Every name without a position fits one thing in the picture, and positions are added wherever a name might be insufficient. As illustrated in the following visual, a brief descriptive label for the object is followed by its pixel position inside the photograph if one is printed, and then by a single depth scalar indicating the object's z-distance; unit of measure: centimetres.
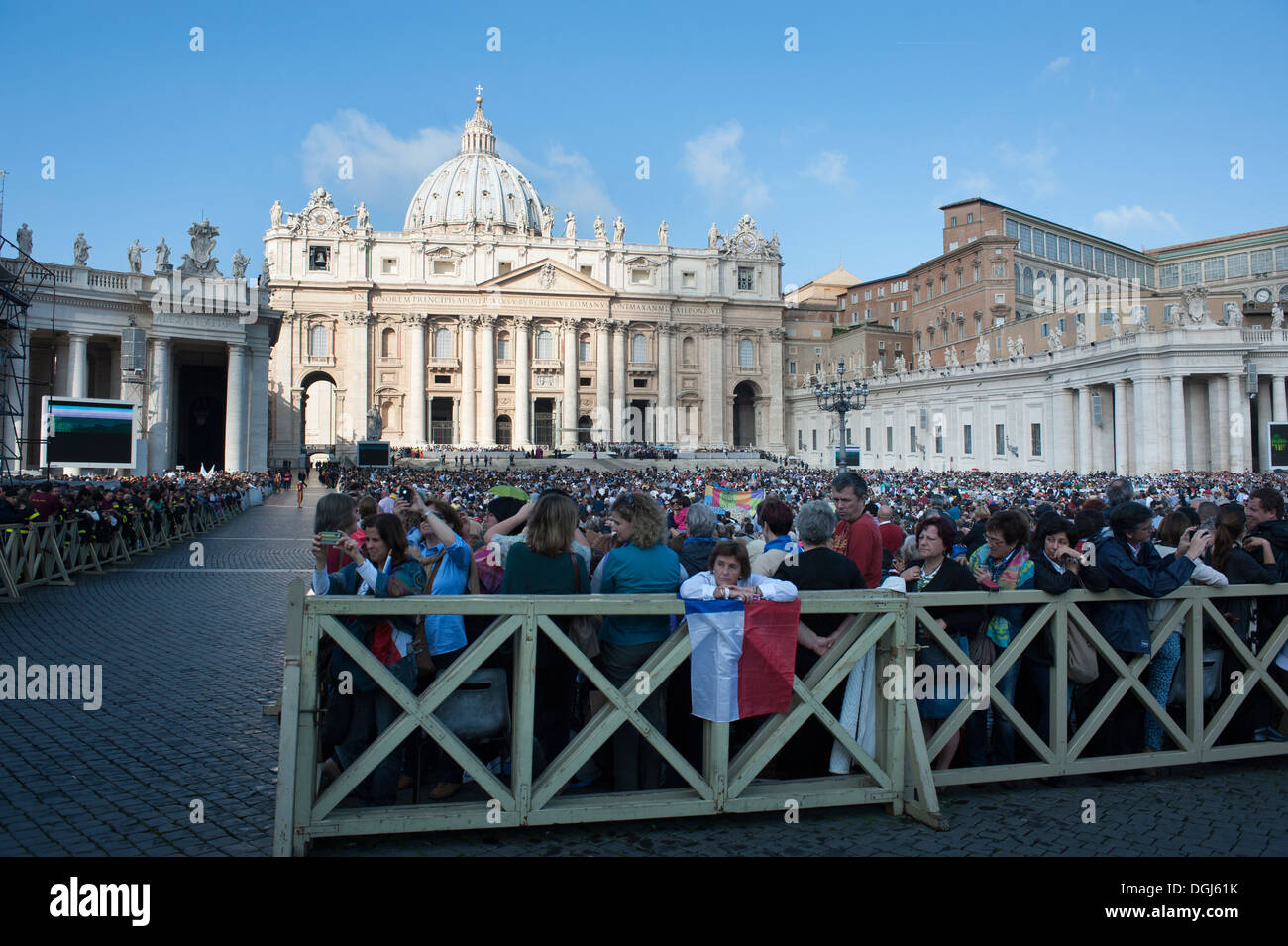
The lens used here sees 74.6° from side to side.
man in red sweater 559
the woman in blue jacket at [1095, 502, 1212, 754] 476
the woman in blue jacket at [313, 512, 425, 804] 417
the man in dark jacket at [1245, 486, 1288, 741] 538
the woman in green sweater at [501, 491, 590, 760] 437
